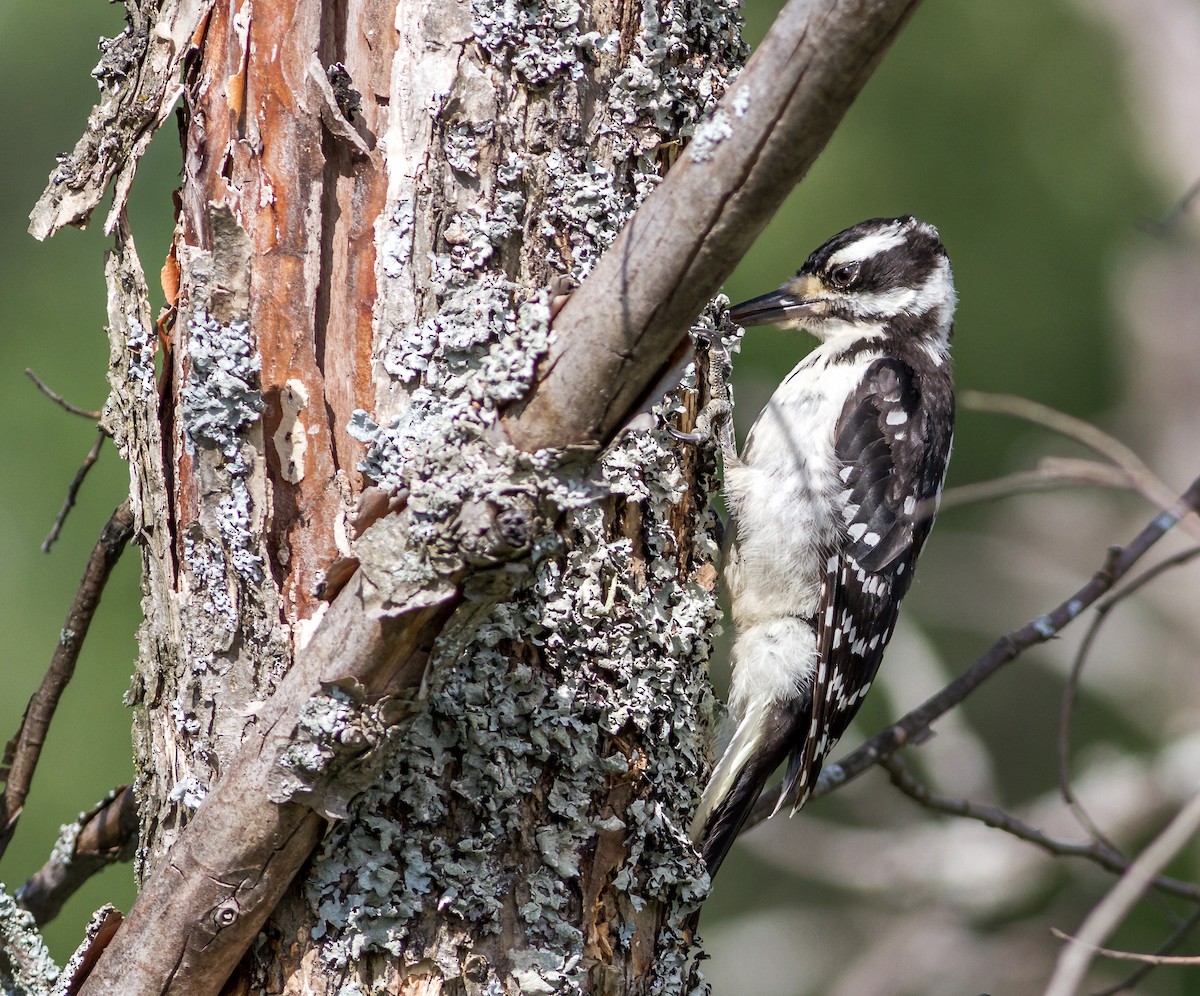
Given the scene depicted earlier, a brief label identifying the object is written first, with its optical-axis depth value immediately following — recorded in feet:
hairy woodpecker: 21.43
